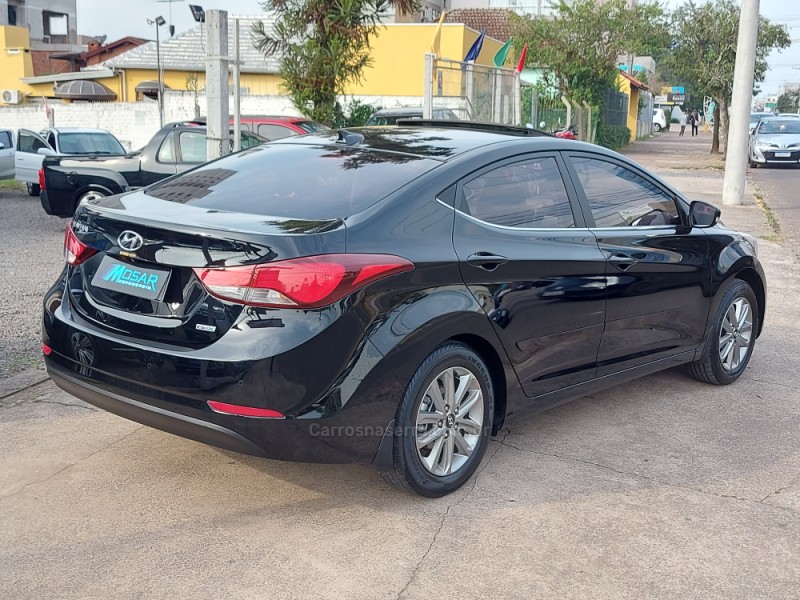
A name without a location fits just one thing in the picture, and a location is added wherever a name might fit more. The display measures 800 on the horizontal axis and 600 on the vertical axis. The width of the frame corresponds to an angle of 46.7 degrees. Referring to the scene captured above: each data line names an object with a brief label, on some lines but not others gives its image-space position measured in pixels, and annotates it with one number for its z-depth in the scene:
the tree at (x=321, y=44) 15.80
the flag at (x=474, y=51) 21.69
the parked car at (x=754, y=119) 35.62
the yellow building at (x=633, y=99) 48.11
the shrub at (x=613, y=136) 35.88
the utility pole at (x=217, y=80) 8.80
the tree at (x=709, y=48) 34.41
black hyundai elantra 3.59
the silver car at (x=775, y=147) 29.53
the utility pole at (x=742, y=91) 16.05
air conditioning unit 38.81
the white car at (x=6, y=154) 21.05
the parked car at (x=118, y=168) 12.55
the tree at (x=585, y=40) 33.94
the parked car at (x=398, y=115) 17.31
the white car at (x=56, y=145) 18.45
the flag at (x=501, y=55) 22.75
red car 14.80
